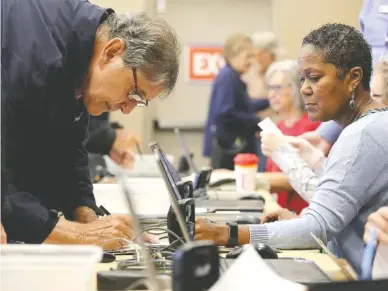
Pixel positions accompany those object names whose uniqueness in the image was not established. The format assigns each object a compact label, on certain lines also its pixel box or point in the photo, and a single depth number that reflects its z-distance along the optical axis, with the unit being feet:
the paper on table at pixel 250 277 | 4.27
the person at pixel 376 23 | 11.27
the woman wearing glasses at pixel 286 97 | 13.41
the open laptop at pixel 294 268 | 5.24
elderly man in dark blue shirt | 6.43
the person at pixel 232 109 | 19.12
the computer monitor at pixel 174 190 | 5.71
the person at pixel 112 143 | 11.85
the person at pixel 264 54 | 19.95
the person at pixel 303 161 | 9.57
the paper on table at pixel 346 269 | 4.99
